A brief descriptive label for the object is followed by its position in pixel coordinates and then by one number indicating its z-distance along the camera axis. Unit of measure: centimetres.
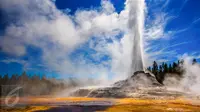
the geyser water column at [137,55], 5700
